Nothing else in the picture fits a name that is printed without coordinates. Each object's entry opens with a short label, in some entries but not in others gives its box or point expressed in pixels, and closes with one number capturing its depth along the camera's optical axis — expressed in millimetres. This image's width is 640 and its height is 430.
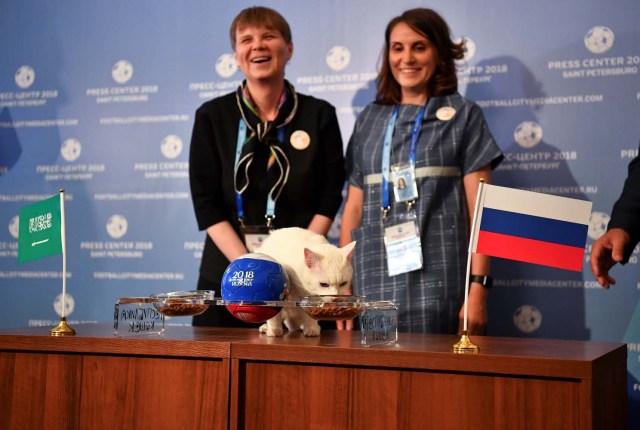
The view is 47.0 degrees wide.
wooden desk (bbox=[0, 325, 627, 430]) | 1442
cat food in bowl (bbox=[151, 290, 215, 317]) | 1852
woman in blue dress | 2580
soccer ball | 1763
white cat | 1885
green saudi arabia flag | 2012
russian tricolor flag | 1624
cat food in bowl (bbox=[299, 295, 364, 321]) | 1723
